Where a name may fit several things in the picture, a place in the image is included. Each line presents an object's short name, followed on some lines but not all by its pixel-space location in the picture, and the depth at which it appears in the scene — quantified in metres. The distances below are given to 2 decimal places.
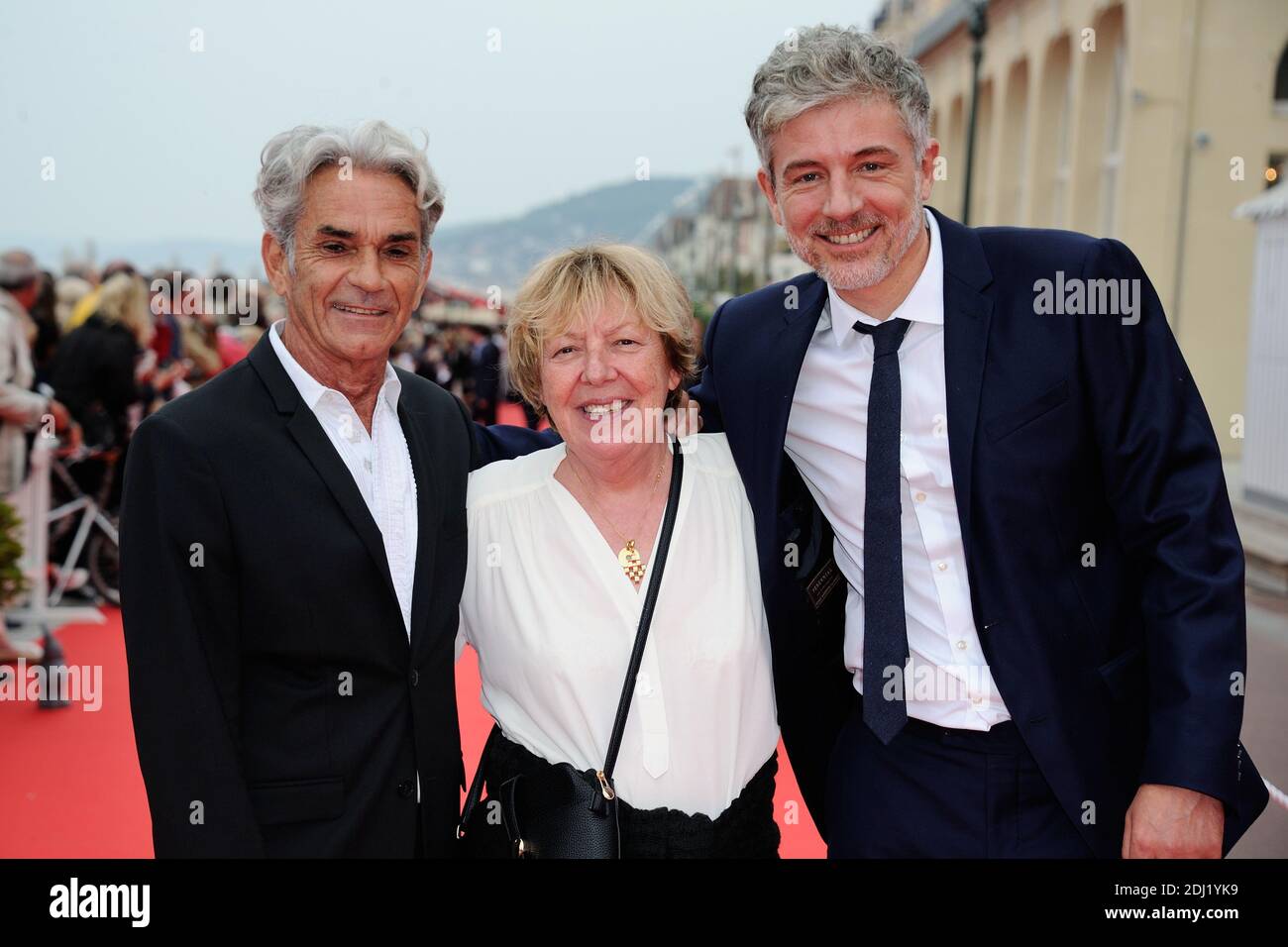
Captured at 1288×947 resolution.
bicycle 8.20
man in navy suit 2.38
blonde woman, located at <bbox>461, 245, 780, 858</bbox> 2.56
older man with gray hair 2.23
